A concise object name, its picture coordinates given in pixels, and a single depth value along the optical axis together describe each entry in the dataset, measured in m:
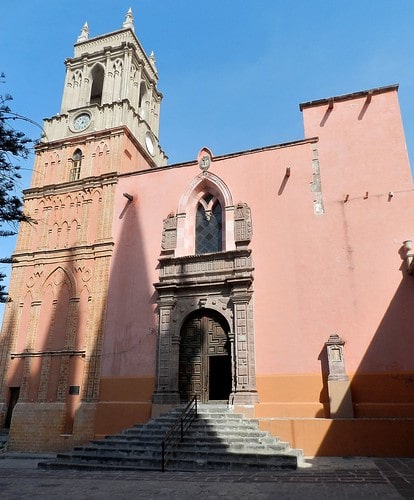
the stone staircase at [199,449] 8.75
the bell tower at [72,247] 13.29
